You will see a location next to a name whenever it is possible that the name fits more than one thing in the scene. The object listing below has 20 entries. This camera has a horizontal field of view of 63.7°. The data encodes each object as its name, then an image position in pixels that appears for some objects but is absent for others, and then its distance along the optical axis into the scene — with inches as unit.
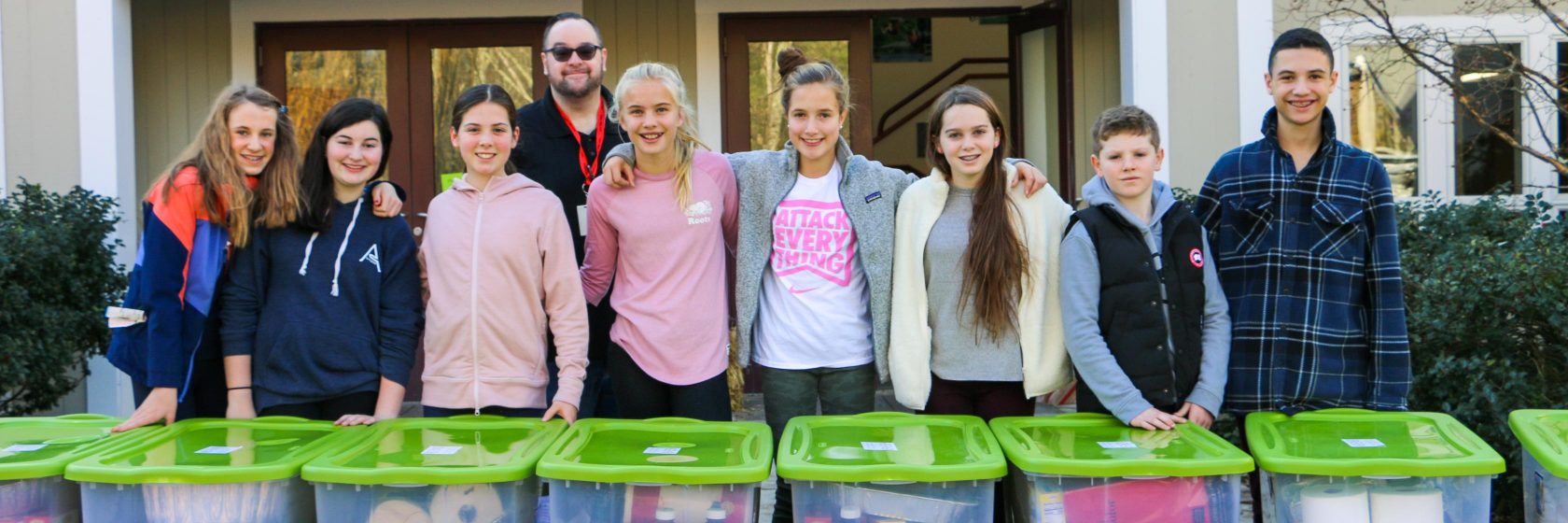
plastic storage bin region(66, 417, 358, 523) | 101.3
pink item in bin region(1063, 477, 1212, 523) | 103.0
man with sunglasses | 141.4
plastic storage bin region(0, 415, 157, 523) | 104.3
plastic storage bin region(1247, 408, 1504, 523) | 101.3
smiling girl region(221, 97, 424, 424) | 121.9
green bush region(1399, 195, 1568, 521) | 164.2
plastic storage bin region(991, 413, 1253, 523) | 101.7
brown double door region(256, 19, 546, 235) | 269.9
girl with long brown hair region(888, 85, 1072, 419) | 123.6
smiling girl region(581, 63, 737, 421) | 126.0
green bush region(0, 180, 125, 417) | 197.6
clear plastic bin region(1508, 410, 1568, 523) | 104.8
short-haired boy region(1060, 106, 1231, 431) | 118.1
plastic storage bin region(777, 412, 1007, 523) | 101.7
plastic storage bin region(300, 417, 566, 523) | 101.0
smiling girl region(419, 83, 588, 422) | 123.7
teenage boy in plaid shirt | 121.2
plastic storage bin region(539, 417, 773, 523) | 101.3
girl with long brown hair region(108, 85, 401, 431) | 118.3
